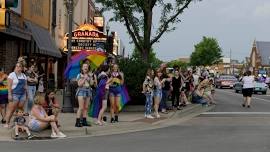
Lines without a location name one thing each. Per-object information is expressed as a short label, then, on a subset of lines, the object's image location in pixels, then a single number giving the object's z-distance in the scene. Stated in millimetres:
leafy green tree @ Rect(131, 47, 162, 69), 20798
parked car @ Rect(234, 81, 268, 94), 43812
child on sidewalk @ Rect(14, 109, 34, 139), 12578
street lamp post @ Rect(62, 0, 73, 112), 17609
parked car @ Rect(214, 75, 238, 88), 56469
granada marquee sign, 24234
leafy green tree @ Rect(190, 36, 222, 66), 105125
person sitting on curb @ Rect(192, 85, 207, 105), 23938
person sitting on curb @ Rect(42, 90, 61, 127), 13023
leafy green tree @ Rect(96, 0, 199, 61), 24828
